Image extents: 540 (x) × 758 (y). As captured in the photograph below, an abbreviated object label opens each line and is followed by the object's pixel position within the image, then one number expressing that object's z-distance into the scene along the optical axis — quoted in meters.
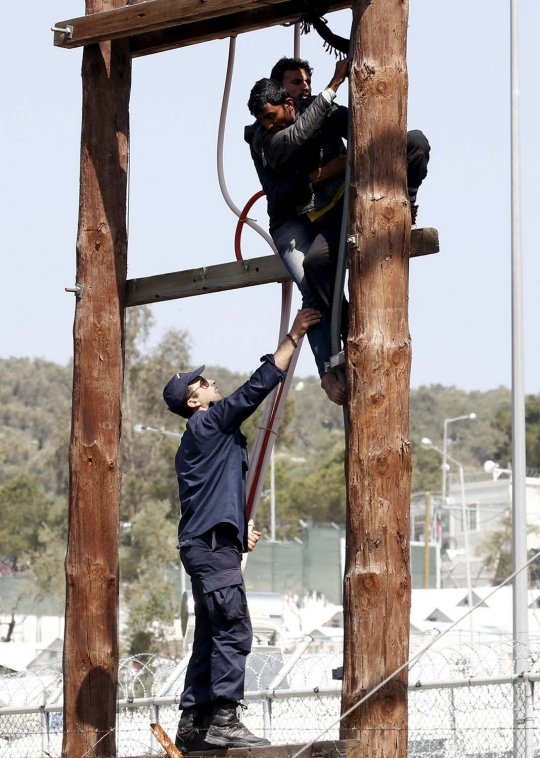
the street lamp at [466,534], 73.80
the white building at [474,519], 123.62
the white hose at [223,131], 15.03
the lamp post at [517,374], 27.33
